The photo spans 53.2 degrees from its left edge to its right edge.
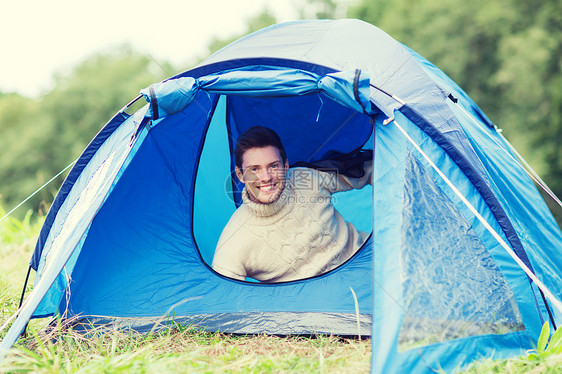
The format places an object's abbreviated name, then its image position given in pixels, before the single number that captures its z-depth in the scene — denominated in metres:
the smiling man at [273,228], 2.93
